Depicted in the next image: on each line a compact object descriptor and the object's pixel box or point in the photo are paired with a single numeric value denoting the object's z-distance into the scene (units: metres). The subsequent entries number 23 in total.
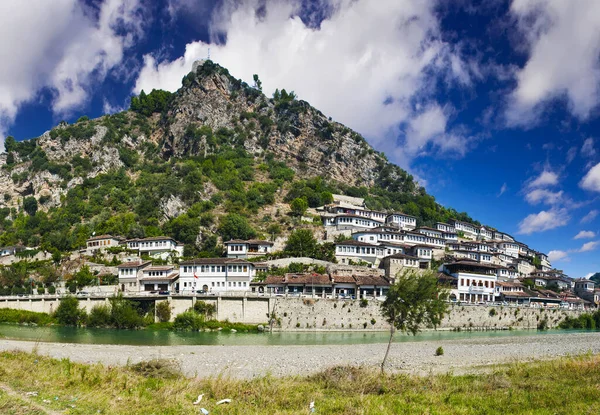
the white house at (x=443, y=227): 109.25
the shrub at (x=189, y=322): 49.94
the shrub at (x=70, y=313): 53.78
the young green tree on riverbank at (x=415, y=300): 21.69
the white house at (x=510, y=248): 108.66
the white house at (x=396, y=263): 69.41
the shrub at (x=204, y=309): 52.34
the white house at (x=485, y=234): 122.94
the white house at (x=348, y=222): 90.91
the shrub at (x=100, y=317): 52.03
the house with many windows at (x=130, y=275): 64.02
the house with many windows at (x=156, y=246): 77.25
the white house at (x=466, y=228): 118.00
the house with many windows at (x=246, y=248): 74.50
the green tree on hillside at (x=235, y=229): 82.44
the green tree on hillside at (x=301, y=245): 72.69
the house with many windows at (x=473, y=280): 68.44
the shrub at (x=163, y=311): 52.72
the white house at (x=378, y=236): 84.44
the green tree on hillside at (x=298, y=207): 97.94
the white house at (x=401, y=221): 104.06
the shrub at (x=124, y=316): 51.09
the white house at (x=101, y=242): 79.06
